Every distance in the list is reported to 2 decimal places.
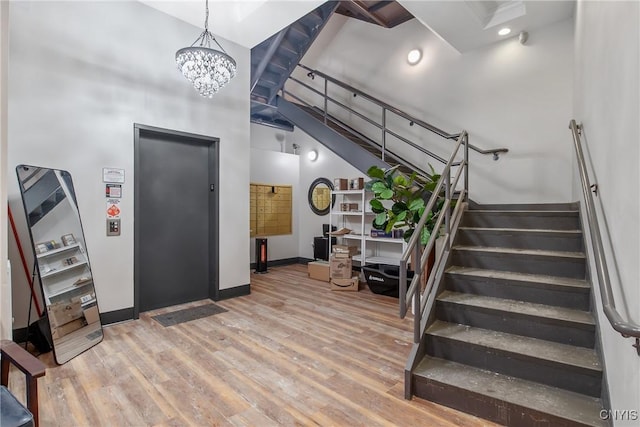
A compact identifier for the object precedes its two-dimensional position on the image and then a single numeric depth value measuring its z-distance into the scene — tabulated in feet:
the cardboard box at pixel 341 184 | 19.31
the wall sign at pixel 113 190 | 11.16
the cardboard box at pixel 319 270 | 18.51
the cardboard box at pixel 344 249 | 17.31
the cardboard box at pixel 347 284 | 16.47
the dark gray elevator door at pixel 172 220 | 12.50
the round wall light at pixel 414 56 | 17.49
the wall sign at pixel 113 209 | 11.21
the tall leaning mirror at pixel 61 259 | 9.02
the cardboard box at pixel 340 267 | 16.82
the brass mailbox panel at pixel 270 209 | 21.67
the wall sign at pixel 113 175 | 11.07
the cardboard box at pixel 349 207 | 19.90
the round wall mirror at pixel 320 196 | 22.26
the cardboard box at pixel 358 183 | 18.80
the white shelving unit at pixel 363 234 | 18.10
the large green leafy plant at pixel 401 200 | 11.68
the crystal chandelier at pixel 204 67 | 9.37
